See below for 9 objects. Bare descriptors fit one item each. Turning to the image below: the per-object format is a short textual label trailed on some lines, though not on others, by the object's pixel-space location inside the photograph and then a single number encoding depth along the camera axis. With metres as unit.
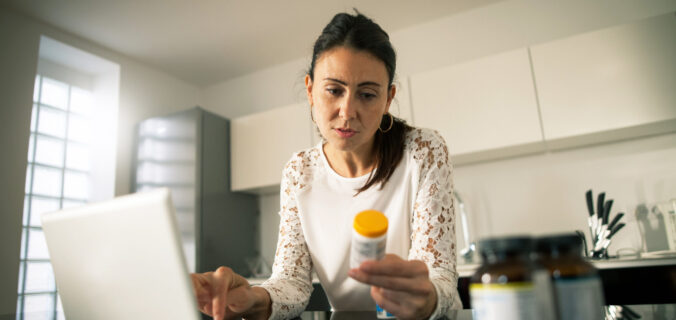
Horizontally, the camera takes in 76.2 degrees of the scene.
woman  0.92
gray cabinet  2.90
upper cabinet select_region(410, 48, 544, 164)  2.34
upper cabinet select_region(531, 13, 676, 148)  2.10
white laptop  0.54
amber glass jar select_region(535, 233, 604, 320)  0.40
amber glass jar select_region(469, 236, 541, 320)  0.39
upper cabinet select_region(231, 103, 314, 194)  3.07
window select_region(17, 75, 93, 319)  2.67
